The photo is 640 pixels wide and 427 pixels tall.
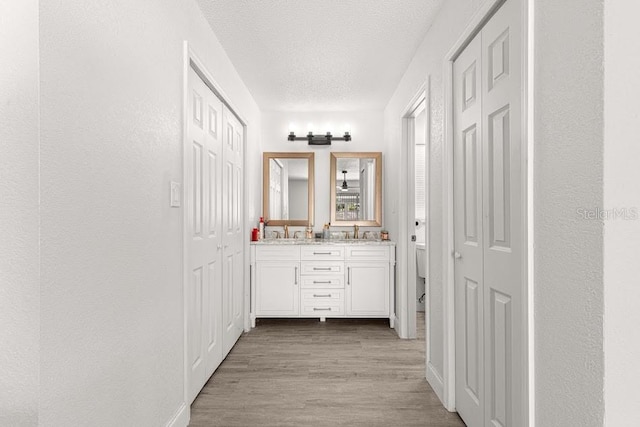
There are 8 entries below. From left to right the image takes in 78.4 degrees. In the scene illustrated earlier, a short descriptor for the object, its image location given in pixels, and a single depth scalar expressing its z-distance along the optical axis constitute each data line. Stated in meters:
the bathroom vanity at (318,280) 4.03
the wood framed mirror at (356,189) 4.54
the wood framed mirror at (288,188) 4.60
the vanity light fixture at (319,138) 4.51
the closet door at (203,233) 2.29
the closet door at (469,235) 1.90
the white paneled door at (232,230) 3.13
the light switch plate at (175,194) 1.95
